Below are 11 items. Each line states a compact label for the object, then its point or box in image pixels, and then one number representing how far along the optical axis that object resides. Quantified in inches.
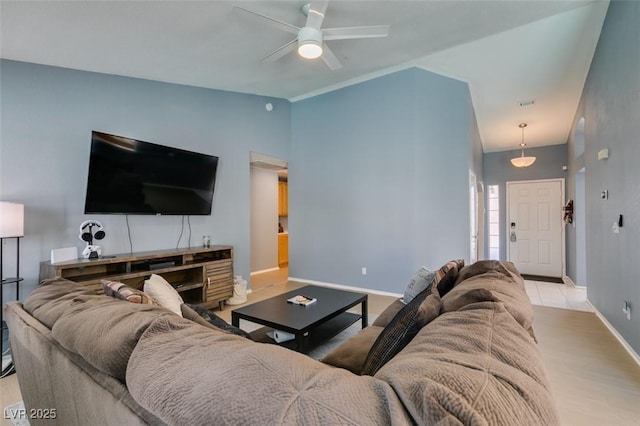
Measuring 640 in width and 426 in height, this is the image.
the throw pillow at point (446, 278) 74.1
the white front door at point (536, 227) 249.3
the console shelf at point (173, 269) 106.7
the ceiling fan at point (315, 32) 96.1
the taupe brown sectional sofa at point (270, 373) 20.5
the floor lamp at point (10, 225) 86.7
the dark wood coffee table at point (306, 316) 85.0
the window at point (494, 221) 278.2
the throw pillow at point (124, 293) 53.7
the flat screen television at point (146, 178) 116.5
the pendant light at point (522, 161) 223.6
